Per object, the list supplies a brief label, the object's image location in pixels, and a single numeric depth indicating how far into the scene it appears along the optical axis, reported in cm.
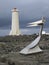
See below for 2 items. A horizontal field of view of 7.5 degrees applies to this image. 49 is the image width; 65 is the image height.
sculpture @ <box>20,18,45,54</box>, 1874
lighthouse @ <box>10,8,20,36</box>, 4016
